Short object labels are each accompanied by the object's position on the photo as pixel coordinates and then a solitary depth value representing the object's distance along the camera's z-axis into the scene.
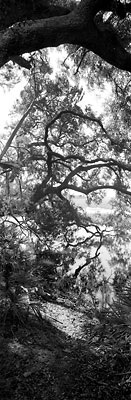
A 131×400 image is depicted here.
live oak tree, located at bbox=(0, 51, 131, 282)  9.10
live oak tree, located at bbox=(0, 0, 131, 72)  3.04
